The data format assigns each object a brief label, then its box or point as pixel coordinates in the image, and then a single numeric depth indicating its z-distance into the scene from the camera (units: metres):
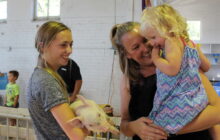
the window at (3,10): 6.39
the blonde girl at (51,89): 1.01
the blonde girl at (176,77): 1.06
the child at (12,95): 4.96
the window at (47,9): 5.88
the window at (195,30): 6.56
